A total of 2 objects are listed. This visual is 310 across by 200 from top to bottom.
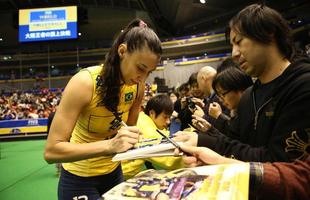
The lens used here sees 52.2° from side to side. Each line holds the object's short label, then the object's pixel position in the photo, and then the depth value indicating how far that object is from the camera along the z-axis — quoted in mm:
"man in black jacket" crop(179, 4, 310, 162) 1049
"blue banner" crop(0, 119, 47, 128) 12375
